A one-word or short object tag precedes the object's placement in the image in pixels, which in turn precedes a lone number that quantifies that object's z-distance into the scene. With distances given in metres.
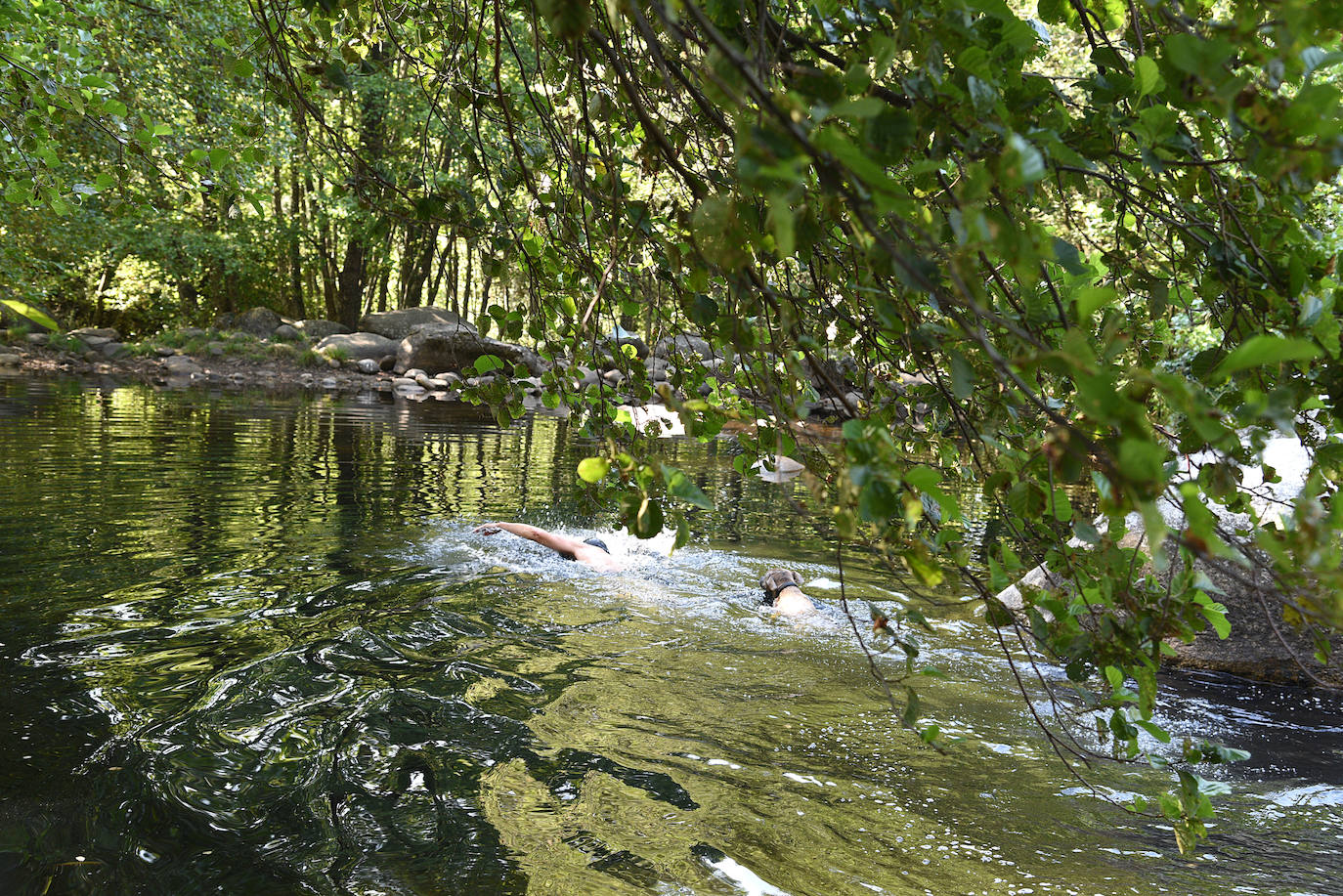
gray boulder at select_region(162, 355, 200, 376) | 29.50
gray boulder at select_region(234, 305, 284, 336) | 34.38
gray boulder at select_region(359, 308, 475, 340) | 34.94
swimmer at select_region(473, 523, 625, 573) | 9.26
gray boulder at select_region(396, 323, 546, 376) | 29.98
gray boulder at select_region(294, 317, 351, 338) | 34.62
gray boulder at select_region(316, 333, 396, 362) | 31.92
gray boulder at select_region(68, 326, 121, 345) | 31.84
